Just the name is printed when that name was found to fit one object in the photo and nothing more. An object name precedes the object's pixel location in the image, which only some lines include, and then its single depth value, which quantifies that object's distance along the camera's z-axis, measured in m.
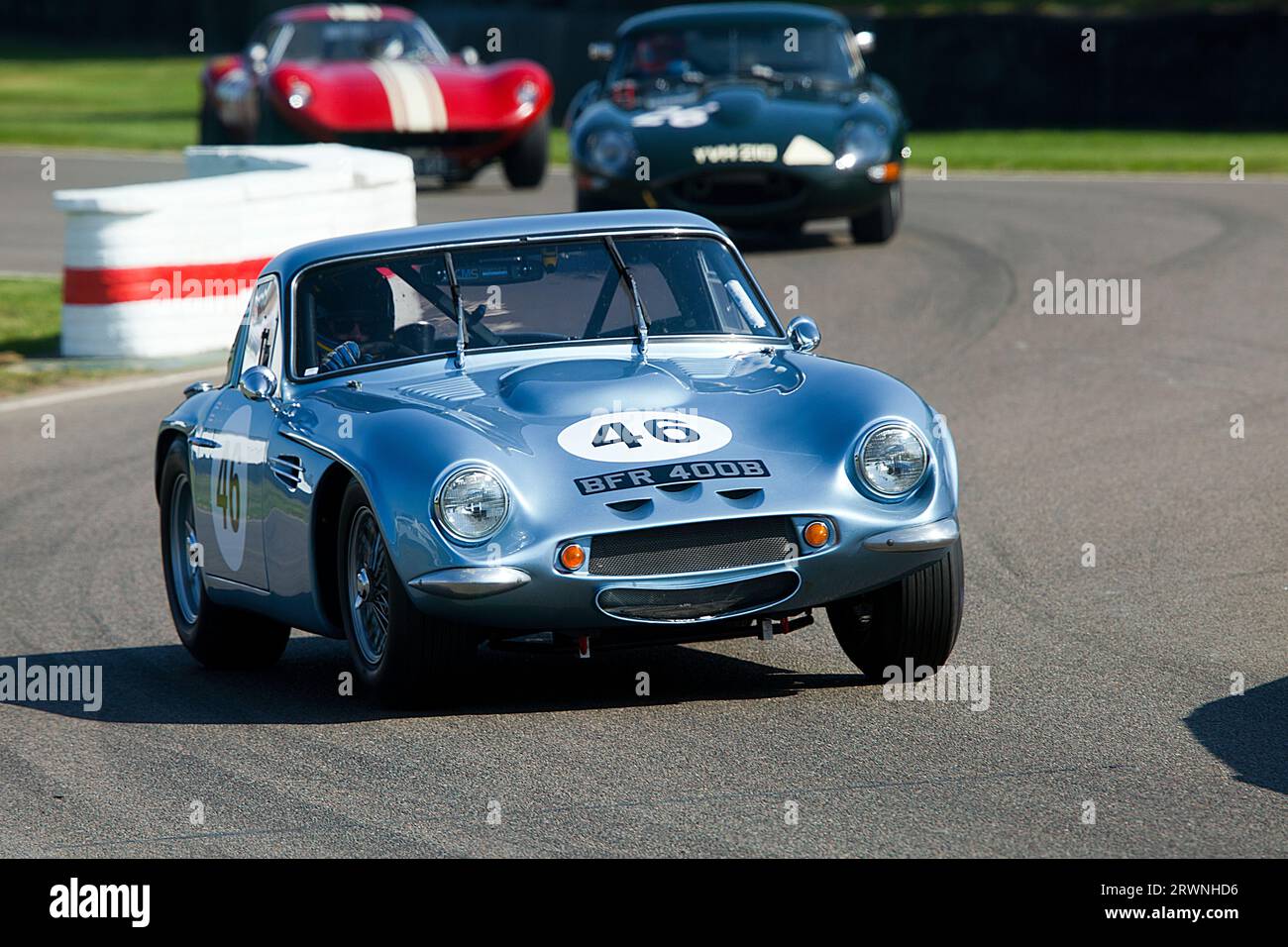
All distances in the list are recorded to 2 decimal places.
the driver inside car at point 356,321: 6.92
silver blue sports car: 5.91
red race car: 19.95
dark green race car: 15.30
